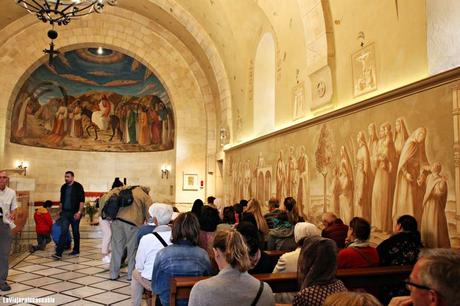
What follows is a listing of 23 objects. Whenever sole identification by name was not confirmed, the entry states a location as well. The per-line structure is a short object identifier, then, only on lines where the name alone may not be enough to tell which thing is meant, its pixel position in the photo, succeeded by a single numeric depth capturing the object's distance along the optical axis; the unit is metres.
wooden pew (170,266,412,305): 2.66
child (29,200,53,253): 8.50
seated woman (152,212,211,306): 3.04
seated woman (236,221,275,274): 2.94
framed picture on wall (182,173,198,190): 14.49
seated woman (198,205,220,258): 4.51
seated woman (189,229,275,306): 2.04
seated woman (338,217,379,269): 3.45
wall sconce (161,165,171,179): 15.82
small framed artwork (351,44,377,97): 5.23
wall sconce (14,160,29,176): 14.11
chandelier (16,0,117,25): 7.43
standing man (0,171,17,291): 5.15
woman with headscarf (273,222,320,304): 3.23
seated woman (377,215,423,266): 3.61
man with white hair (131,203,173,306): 3.72
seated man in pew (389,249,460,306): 1.29
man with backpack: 6.13
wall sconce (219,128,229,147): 12.84
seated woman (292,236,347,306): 1.94
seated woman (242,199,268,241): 5.32
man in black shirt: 7.84
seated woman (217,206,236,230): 6.34
